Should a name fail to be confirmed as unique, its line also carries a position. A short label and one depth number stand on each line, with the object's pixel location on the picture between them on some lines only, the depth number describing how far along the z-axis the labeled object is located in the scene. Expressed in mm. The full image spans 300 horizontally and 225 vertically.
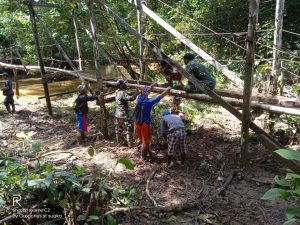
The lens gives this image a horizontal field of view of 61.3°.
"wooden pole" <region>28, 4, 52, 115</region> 7251
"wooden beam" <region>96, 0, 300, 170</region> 4080
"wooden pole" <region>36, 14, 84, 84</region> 7055
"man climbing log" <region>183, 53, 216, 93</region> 4804
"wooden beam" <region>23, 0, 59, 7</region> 6885
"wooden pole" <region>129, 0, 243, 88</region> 5818
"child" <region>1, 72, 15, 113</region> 8473
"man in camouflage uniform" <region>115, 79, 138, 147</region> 5495
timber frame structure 3979
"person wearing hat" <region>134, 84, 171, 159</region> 4780
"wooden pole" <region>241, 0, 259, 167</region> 3730
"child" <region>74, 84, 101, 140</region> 6025
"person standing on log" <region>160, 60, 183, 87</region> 5523
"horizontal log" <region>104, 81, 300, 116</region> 4043
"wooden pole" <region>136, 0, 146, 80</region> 6361
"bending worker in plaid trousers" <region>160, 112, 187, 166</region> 4556
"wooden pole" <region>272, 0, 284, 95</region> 5240
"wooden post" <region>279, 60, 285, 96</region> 5236
